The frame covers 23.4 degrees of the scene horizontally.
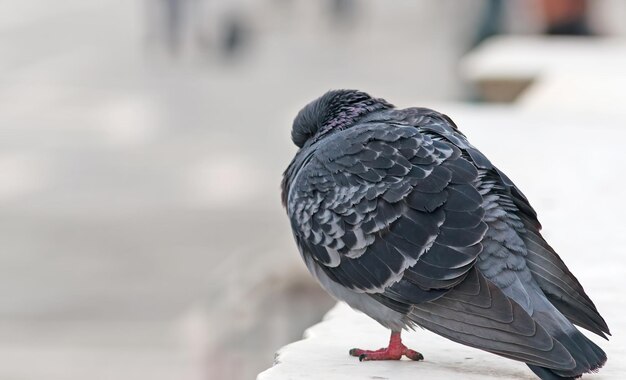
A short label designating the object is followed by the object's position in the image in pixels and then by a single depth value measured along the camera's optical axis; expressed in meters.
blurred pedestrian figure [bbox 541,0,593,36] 15.34
